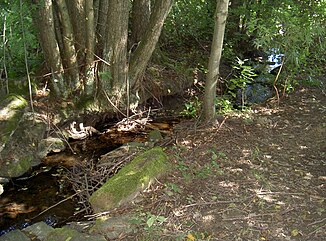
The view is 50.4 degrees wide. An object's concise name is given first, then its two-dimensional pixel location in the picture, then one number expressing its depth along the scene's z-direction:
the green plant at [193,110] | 6.44
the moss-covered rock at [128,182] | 3.88
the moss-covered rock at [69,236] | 3.48
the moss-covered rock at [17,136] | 4.99
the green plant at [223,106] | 5.97
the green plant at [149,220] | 3.44
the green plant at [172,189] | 3.90
